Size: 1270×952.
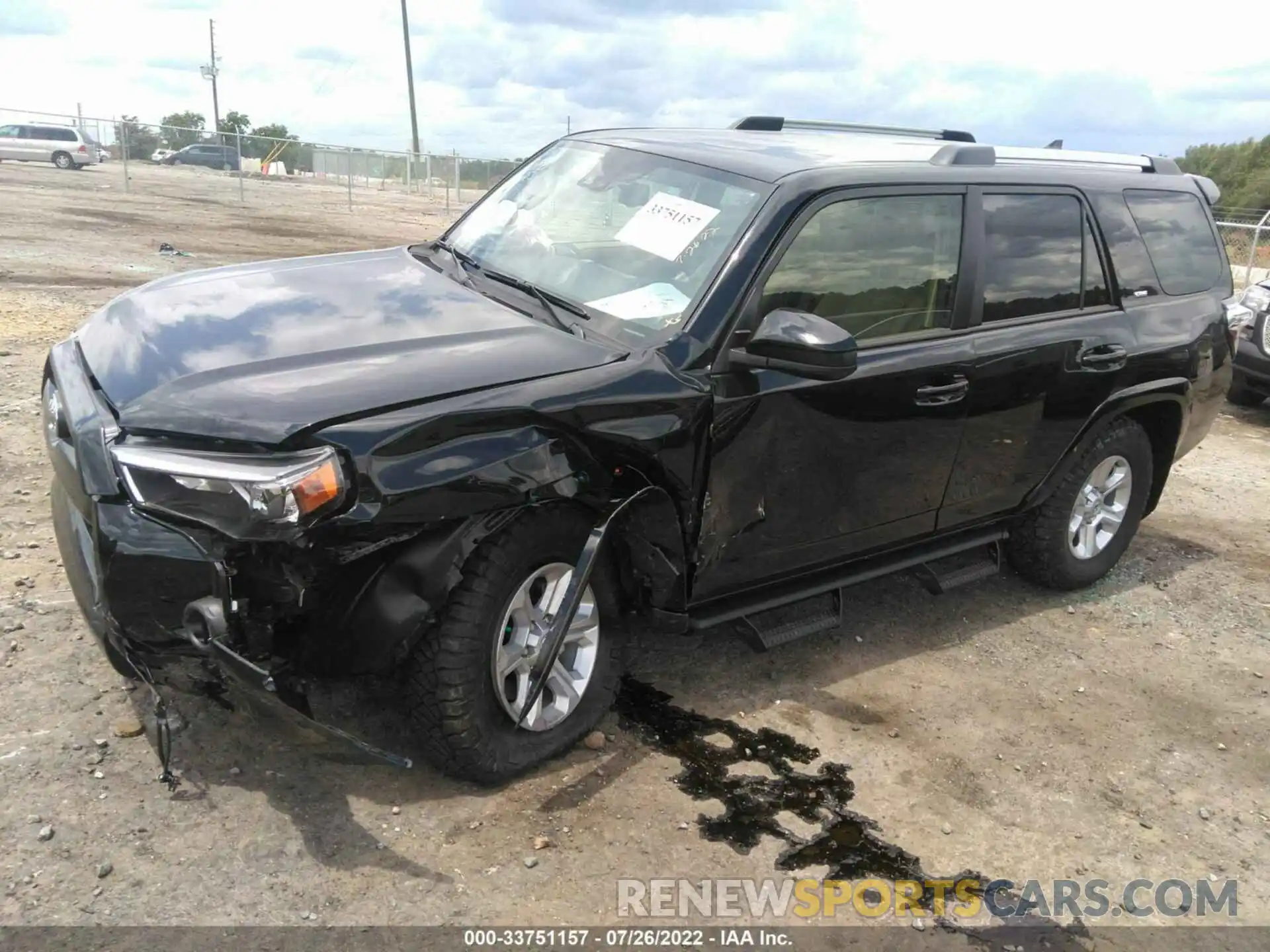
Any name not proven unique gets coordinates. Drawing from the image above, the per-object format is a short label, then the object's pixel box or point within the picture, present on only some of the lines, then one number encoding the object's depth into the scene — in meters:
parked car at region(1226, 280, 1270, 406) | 9.44
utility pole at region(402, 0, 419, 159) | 39.97
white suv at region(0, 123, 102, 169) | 30.56
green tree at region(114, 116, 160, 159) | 29.81
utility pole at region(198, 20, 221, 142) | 57.44
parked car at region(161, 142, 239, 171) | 29.98
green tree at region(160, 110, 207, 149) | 27.66
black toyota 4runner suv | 2.71
